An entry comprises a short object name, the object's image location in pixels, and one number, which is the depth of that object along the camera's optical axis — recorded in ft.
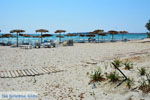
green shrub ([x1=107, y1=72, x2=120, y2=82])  16.89
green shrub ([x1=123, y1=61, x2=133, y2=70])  21.15
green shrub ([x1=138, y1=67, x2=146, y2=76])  17.41
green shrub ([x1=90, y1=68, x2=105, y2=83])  18.15
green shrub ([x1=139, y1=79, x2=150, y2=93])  13.43
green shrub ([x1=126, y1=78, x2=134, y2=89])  14.90
